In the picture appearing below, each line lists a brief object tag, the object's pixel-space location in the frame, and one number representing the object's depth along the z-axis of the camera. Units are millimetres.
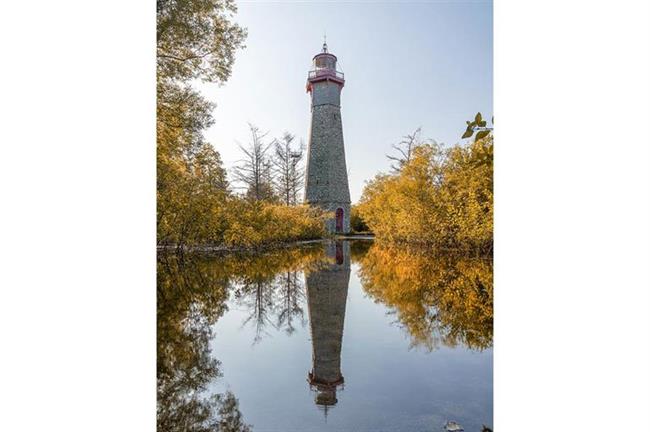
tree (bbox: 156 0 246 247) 5305
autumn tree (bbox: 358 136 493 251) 8008
